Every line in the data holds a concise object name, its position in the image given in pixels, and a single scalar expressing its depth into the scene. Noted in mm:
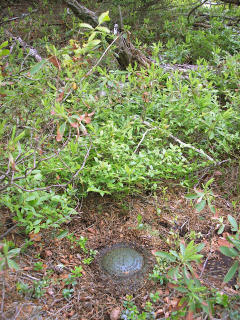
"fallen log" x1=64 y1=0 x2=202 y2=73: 4520
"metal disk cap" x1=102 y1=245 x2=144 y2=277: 2439
